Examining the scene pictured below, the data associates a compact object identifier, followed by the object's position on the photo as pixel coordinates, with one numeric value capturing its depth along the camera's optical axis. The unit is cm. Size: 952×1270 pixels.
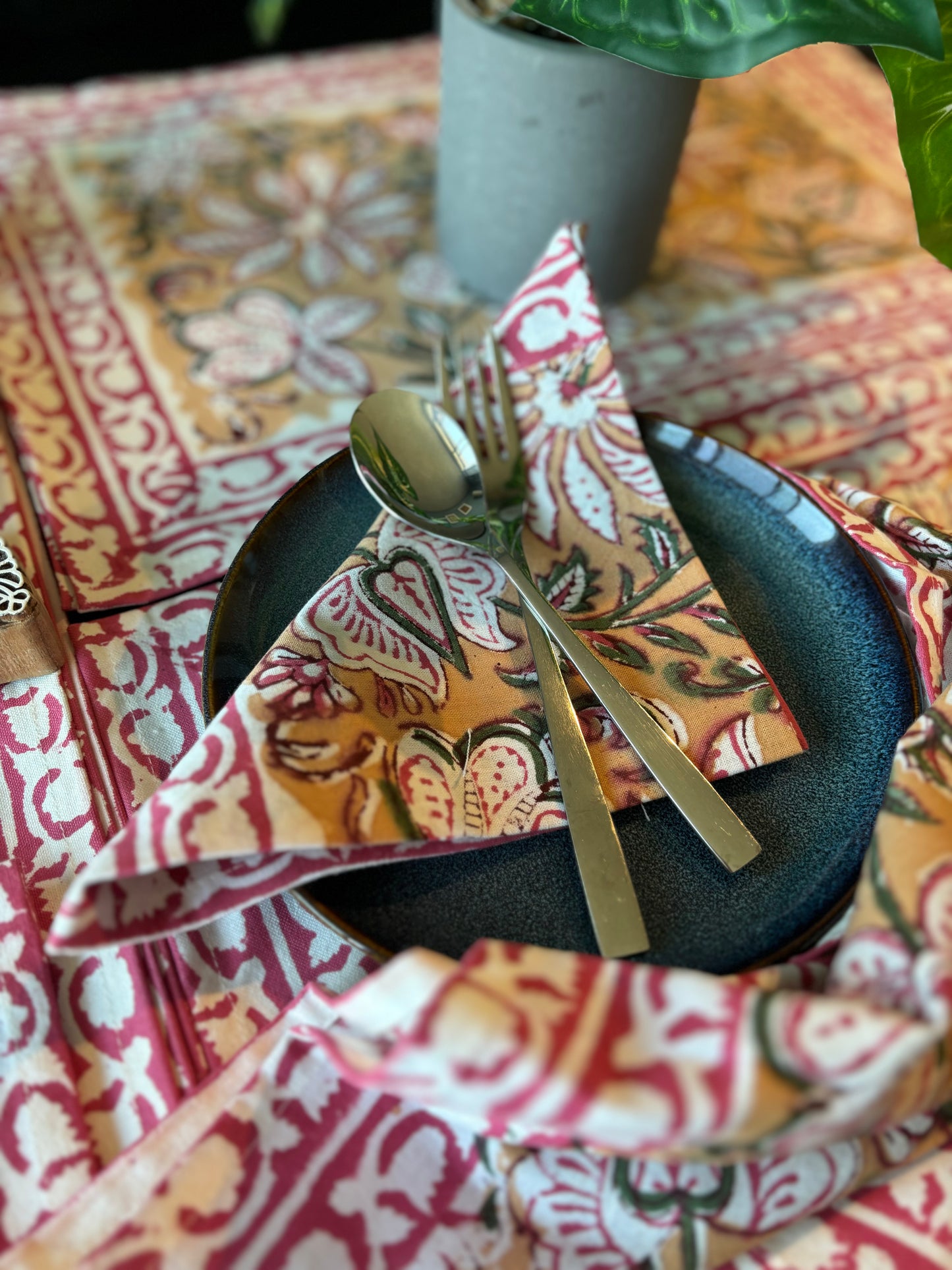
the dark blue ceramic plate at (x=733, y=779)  25
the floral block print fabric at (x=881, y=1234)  23
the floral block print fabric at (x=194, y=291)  39
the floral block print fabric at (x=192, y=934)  26
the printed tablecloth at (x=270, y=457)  22
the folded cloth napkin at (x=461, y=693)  23
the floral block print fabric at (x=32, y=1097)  23
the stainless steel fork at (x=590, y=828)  24
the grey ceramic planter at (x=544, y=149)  40
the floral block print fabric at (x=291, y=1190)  21
